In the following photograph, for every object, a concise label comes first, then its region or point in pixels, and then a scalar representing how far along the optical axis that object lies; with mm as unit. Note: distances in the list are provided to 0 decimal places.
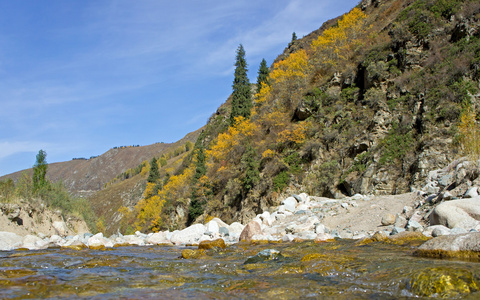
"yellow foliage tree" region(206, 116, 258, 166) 33000
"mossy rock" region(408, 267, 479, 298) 3443
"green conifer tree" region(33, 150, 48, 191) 23562
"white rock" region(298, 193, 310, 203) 17878
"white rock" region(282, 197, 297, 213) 16578
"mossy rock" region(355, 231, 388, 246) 8383
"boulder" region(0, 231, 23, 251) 11381
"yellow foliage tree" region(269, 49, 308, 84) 33309
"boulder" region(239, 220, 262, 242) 12477
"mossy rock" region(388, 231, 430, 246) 7695
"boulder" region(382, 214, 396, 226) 10953
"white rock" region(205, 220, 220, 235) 15483
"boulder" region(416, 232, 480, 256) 4879
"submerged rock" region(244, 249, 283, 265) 6430
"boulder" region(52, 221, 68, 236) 19422
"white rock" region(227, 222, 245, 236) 15962
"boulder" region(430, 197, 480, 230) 8008
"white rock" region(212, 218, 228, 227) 18602
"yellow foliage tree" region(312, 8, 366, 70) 31141
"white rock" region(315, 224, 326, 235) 11804
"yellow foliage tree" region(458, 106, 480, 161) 10367
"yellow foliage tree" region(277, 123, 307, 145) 25609
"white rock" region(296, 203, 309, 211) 16175
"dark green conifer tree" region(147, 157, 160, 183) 60969
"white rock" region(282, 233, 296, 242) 10902
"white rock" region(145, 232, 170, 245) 14965
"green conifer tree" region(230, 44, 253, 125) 45344
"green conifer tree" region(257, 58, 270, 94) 52188
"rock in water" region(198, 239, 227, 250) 9680
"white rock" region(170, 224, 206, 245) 14539
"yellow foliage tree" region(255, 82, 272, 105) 37656
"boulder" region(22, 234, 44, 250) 11578
